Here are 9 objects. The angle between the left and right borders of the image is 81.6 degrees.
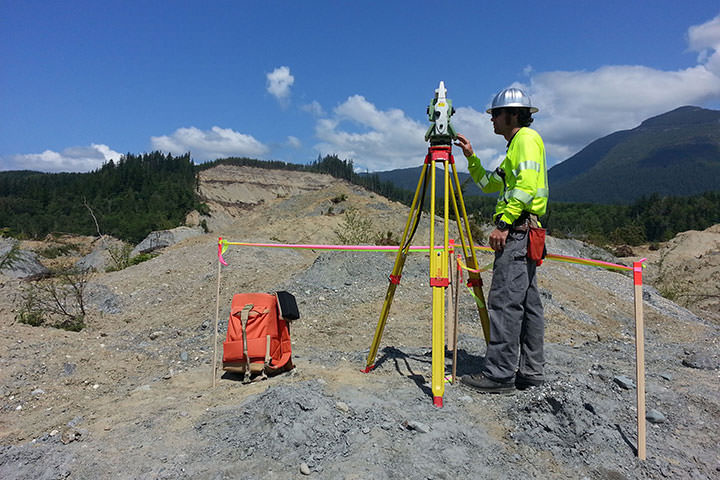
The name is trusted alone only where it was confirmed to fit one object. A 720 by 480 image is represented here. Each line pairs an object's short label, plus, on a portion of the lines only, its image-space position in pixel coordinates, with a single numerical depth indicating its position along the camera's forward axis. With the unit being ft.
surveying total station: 11.02
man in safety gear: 11.11
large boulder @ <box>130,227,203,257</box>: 76.54
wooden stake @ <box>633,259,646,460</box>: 8.68
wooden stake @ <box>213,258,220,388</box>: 13.78
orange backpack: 14.17
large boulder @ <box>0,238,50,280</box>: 42.93
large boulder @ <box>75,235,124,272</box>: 55.10
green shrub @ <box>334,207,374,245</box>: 40.75
